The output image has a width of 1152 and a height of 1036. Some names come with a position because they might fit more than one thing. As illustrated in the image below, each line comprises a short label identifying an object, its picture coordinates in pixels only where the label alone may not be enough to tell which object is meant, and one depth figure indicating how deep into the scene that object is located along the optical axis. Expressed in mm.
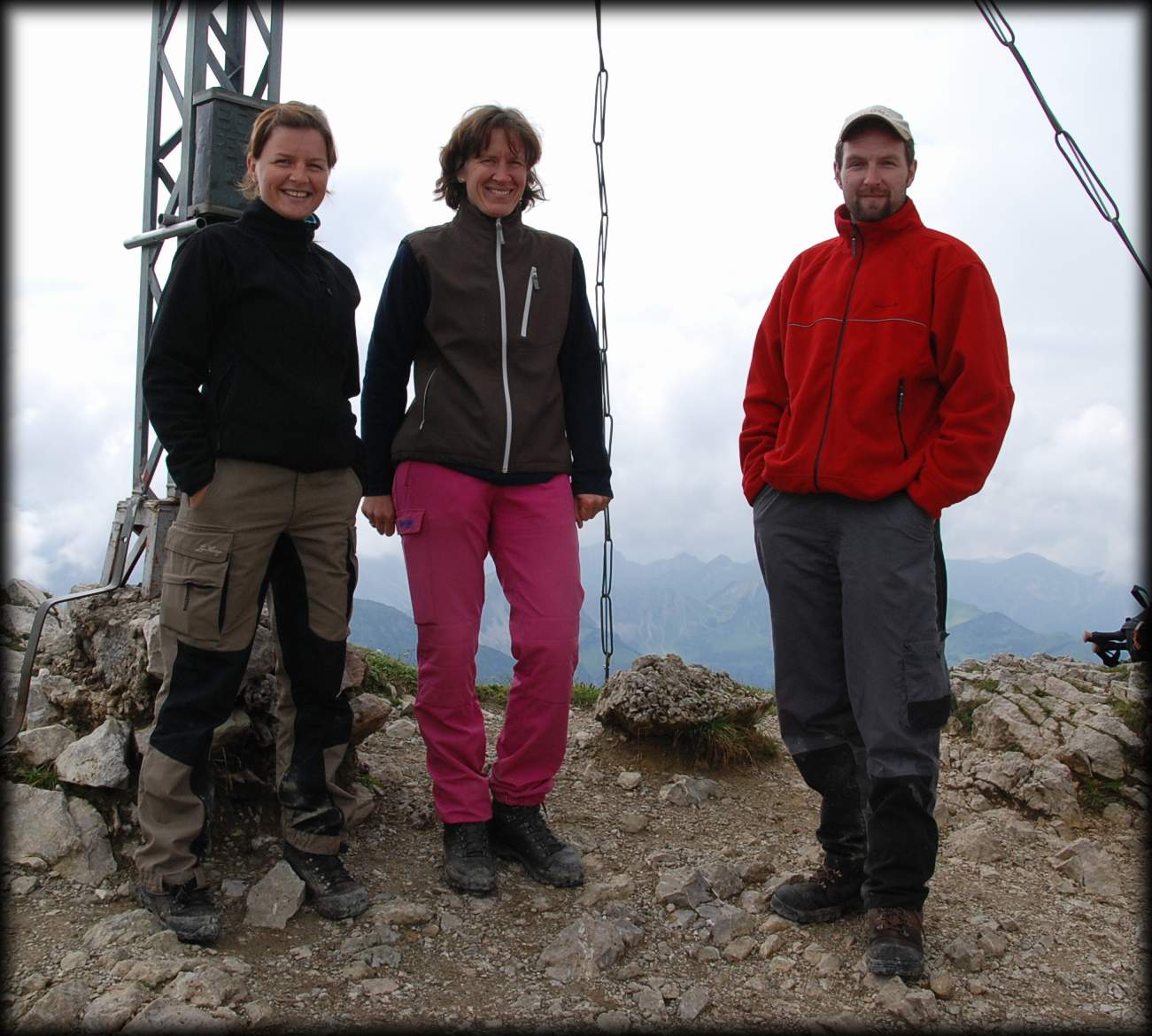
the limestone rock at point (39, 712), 4551
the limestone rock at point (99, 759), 4008
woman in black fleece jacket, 3428
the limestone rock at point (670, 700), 5430
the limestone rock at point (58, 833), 3840
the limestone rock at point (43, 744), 4254
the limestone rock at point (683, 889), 4008
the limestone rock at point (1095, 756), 5133
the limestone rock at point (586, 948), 3516
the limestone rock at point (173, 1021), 3062
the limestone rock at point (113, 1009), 3064
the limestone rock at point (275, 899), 3646
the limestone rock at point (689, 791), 5047
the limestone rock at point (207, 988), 3150
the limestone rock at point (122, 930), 3420
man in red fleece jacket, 3379
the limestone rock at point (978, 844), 4555
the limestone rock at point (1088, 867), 4332
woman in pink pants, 3863
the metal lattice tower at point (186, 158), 4316
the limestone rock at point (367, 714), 4629
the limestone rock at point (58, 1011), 3084
